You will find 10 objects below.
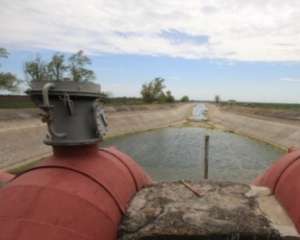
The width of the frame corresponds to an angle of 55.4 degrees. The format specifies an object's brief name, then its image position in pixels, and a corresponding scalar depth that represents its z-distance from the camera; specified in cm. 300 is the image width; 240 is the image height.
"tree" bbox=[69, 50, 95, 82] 4391
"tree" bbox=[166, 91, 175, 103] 8163
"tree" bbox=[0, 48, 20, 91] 3306
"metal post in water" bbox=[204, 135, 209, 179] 939
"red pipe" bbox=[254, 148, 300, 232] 299
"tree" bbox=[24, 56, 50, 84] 4119
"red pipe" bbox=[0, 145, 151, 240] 243
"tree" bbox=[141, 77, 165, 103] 7275
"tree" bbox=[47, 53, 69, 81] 4191
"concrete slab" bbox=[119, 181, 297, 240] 273
